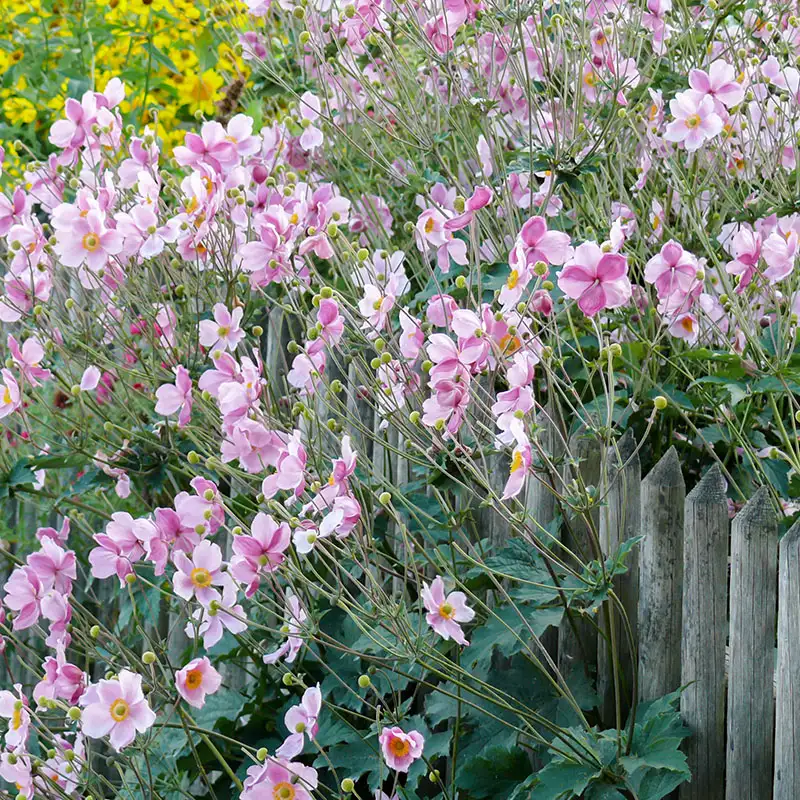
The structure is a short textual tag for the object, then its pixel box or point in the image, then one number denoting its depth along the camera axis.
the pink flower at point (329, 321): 3.49
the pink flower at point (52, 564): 3.66
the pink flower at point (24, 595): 3.63
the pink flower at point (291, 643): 3.53
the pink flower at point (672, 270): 3.43
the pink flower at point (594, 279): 3.31
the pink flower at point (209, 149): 3.71
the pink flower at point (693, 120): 3.59
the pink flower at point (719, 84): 3.59
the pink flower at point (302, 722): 3.46
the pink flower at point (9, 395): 3.67
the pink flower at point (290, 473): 3.39
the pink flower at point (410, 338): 3.45
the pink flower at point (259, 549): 3.41
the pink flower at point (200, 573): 3.50
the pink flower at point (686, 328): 3.56
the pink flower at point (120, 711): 3.38
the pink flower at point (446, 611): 3.41
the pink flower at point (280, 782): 3.44
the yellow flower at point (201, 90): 5.88
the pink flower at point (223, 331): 3.67
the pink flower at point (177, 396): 3.62
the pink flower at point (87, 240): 3.63
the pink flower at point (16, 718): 3.46
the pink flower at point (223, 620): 3.49
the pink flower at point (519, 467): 3.26
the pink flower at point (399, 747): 3.44
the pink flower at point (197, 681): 3.46
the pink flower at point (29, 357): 3.74
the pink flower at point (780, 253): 3.51
